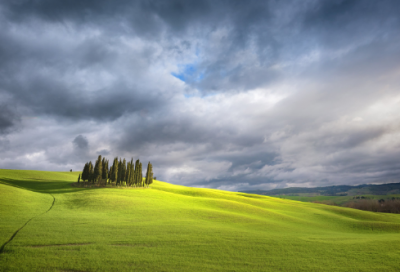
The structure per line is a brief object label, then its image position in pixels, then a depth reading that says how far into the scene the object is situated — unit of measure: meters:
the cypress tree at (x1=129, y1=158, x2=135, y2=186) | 82.69
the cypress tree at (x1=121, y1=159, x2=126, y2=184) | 82.75
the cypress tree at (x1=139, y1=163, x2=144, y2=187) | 89.08
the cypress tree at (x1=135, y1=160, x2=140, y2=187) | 86.78
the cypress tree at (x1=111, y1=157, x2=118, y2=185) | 81.62
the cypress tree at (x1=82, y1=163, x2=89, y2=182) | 82.19
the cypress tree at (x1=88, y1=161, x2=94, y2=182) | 80.69
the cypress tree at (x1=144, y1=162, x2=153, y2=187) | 100.88
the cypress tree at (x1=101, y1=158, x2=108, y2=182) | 83.88
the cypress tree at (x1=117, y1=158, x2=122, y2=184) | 81.93
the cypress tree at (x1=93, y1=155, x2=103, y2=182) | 80.50
